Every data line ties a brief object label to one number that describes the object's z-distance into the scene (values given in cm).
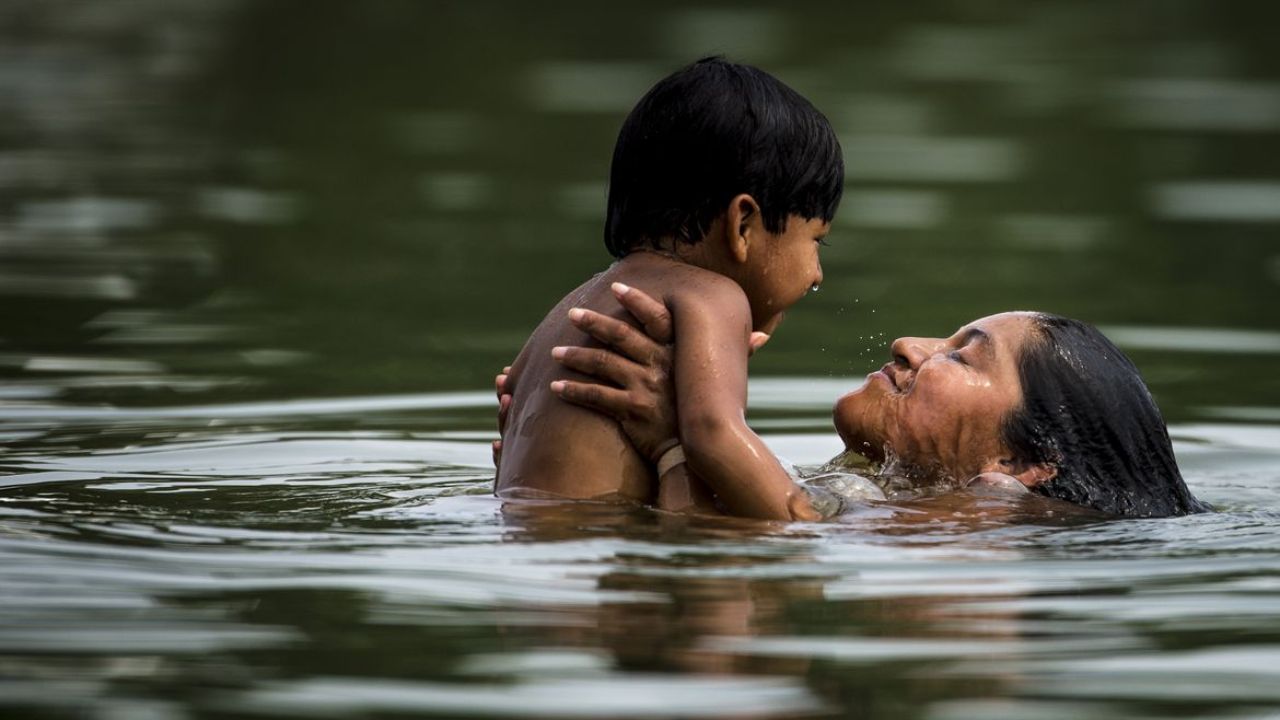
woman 1354
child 1241
